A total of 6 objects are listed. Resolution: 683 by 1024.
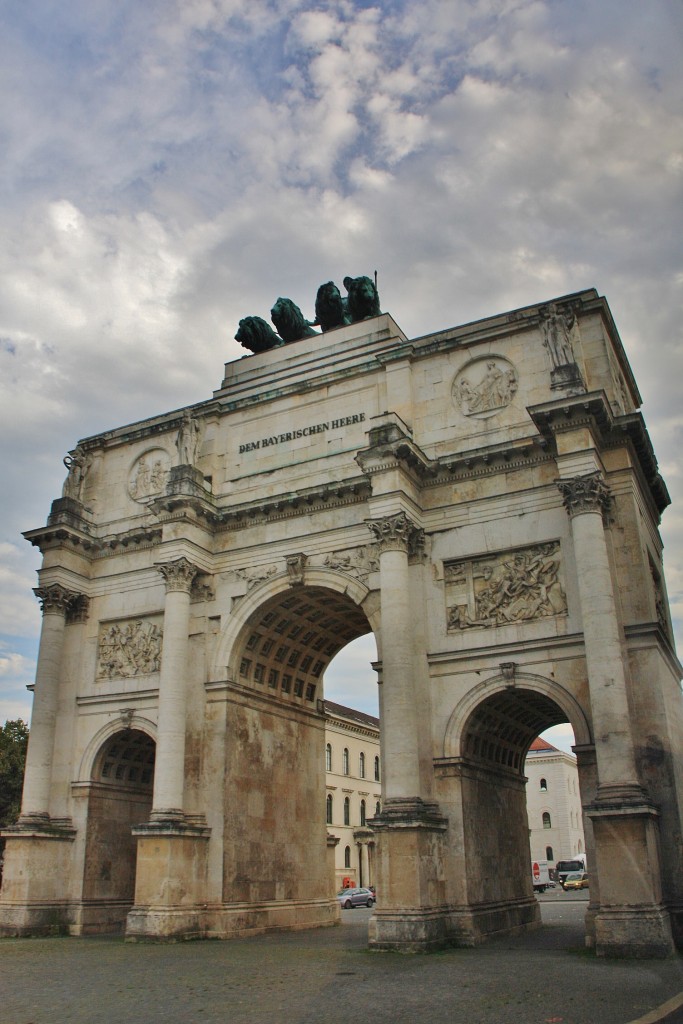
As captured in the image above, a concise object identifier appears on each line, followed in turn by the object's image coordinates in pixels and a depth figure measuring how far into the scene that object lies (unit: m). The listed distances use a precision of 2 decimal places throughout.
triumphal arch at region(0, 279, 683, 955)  19.95
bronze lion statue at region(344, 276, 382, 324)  29.69
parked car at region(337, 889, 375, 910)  47.06
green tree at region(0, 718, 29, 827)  44.97
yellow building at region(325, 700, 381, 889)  60.62
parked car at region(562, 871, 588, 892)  57.56
